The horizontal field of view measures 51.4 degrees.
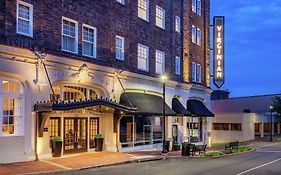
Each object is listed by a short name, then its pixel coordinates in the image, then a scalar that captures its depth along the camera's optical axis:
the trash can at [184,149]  19.93
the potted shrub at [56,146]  15.89
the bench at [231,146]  22.78
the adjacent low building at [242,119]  38.89
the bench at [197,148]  20.10
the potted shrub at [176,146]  22.84
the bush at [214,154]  20.11
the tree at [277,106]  39.67
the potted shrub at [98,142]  18.88
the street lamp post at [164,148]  19.39
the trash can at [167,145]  21.71
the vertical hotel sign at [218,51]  29.65
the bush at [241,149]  22.84
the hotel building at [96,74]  14.58
